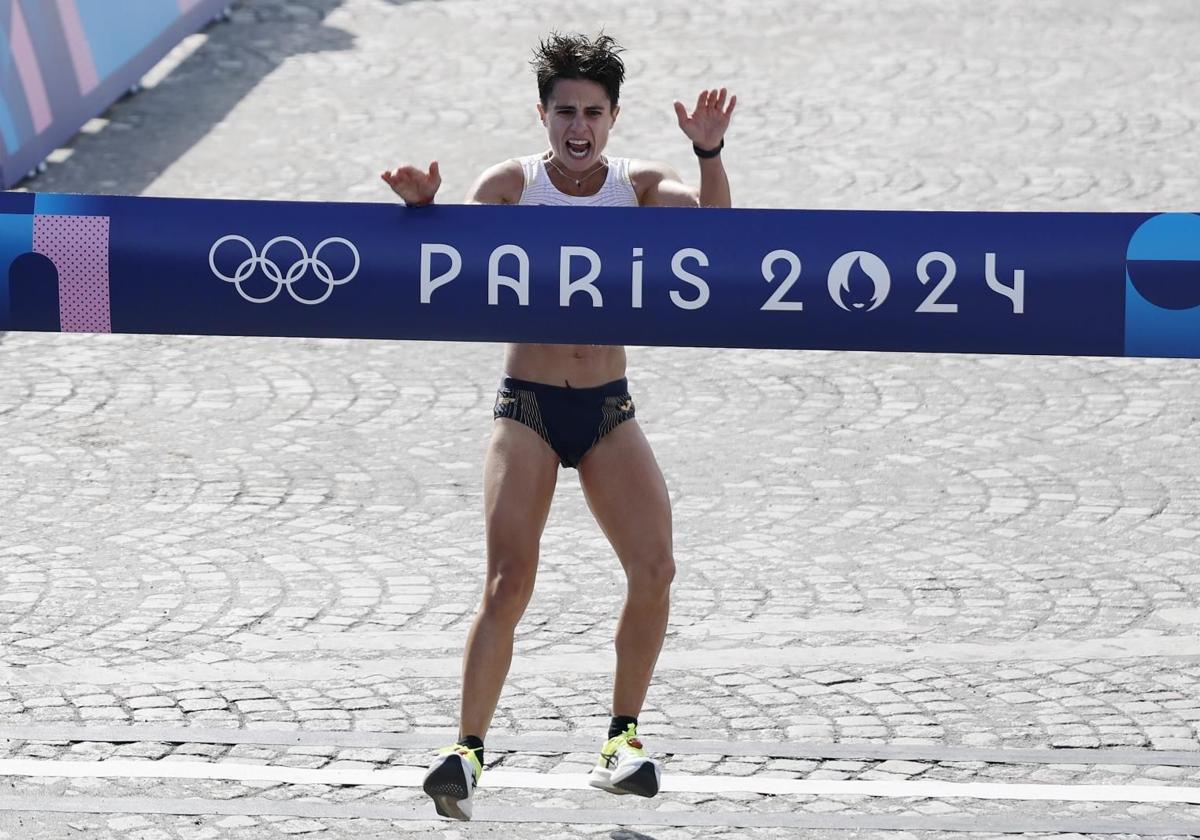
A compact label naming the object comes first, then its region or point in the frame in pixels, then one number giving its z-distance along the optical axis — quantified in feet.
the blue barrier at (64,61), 93.71
